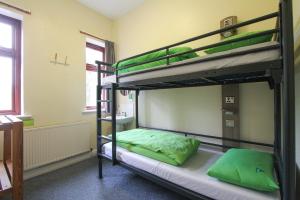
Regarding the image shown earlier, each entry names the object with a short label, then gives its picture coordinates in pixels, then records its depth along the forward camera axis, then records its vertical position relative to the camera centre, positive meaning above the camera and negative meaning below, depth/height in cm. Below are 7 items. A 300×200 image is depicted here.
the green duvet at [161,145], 165 -53
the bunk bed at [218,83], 91 +11
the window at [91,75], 334 +54
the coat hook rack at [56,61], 265 +65
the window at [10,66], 231 +51
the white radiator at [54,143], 231 -70
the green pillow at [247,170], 110 -55
